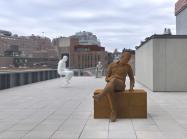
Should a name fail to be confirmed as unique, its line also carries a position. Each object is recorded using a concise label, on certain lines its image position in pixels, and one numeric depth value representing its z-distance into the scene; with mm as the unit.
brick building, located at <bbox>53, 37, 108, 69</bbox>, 47790
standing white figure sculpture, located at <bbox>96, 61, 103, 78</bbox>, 20394
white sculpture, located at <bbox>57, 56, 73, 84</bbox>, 11912
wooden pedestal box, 5217
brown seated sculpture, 5064
